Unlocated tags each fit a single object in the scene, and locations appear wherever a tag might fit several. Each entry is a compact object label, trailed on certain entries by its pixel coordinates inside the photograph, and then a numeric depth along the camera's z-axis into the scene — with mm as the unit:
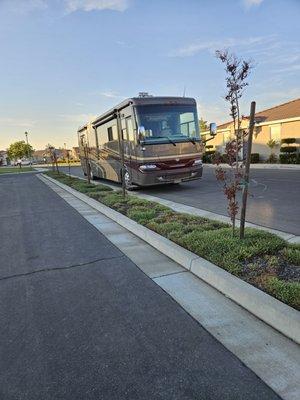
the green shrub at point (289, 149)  24100
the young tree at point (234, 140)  4814
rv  12109
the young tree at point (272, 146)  26562
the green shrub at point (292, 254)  4354
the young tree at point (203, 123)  44562
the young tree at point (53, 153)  31712
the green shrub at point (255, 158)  27645
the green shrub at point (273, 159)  26500
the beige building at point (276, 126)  25469
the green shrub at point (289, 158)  23633
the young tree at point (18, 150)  108938
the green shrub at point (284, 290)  3363
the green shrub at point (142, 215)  7391
